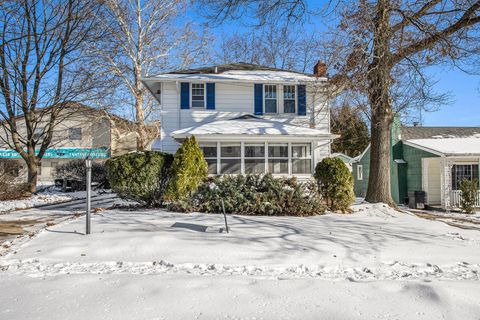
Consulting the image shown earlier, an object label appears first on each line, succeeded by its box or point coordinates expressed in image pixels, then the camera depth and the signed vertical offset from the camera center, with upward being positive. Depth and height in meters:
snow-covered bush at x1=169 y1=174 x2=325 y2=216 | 9.16 -0.79
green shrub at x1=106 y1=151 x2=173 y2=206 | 9.65 -0.17
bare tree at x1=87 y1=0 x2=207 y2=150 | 21.09 +7.58
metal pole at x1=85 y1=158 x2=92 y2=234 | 6.51 -0.28
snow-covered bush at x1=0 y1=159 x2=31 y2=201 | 13.54 -0.66
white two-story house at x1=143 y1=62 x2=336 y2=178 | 14.01 +2.39
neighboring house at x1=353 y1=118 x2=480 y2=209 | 16.67 +0.37
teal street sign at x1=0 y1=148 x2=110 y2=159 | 35.46 +1.64
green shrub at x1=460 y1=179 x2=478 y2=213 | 15.07 -1.15
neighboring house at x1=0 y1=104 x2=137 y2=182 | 34.28 +2.07
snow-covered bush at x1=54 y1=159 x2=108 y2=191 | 20.52 -0.24
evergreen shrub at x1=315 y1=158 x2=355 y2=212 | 10.02 -0.48
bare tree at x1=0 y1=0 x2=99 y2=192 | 15.95 +4.63
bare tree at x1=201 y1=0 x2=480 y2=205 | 10.97 +3.93
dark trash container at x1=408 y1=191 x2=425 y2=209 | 17.19 -1.57
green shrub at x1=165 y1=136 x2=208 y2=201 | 9.62 -0.12
